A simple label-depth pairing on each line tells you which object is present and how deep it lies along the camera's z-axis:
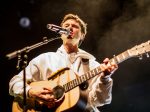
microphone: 3.83
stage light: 5.82
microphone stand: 3.62
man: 4.03
